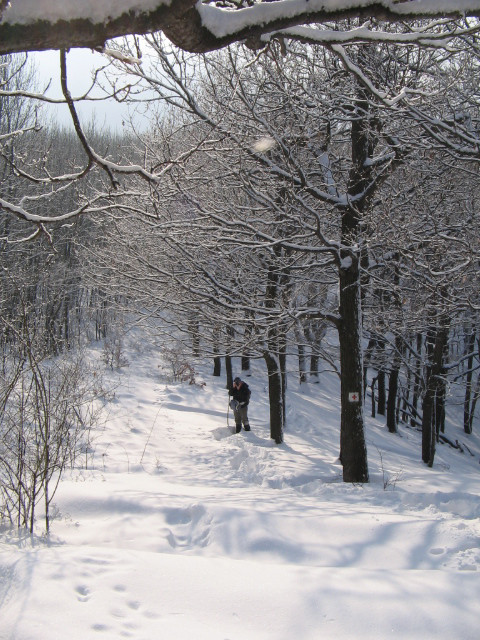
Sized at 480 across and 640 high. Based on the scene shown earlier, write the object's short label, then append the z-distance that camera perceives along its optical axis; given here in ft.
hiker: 40.78
